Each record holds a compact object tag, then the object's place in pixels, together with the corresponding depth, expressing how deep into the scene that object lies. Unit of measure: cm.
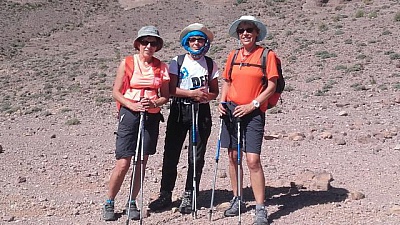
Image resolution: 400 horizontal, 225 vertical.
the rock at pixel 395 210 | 605
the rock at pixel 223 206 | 649
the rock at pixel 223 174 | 775
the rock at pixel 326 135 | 994
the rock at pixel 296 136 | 991
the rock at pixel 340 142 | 941
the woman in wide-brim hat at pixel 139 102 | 581
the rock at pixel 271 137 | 1009
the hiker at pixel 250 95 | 567
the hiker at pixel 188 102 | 602
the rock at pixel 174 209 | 645
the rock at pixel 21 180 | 791
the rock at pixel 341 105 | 1338
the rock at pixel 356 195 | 656
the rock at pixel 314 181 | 696
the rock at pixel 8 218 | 637
